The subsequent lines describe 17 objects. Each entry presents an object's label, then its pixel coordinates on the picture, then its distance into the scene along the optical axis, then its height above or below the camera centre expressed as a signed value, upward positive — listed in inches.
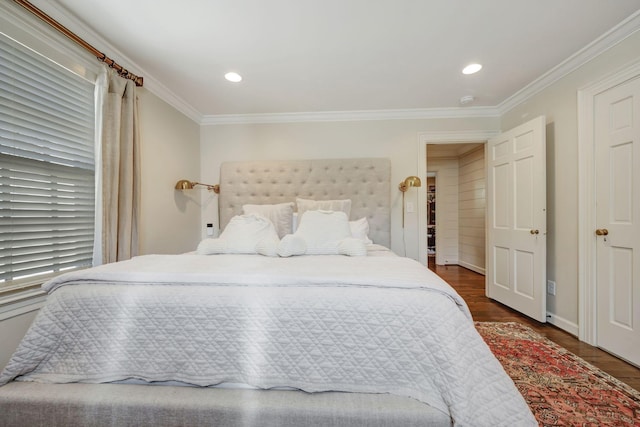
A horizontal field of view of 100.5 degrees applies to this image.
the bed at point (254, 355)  41.1 -23.1
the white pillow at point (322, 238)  78.1 -7.2
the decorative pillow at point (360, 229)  99.2 -5.2
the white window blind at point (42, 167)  58.1 +11.9
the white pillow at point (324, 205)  111.5 +4.4
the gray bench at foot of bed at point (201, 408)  40.7 -29.9
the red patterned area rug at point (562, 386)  52.8 -39.7
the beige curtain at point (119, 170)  76.4 +13.9
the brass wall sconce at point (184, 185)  113.1 +13.1
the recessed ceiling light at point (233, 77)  94.0 +49.9
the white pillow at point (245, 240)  80.7 -7.7
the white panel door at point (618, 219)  70.7 -1.0
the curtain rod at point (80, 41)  58.5 +45.0
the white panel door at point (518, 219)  97.3 -1.5
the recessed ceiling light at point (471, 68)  89.5 +50.3
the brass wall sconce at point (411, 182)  114.5 +14.5
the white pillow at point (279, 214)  109.2 +0.6
